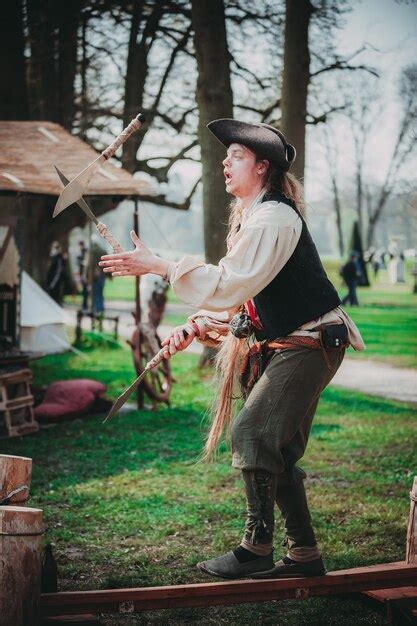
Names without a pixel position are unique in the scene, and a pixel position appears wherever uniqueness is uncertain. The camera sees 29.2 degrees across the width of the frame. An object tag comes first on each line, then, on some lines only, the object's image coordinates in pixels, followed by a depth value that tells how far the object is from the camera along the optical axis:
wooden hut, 7.97
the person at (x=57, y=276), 20.19
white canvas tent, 12.25
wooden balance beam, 2.98
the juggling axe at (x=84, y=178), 3.12
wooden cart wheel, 8.91
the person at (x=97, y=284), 18.72
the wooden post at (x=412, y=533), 3.54
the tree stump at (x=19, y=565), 2.77
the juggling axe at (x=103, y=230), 3.13
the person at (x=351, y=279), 24.34
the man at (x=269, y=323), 3.05
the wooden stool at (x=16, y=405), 7.59
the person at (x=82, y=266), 19.23
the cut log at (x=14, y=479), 3.04
